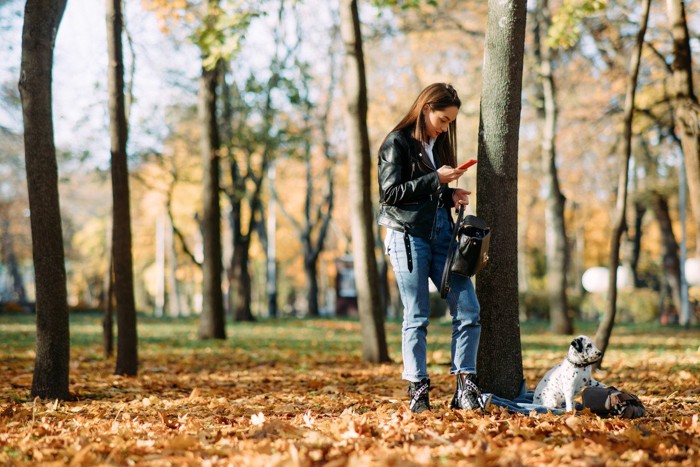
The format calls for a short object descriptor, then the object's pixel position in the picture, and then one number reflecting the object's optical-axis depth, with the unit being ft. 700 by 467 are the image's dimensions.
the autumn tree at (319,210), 87.56
